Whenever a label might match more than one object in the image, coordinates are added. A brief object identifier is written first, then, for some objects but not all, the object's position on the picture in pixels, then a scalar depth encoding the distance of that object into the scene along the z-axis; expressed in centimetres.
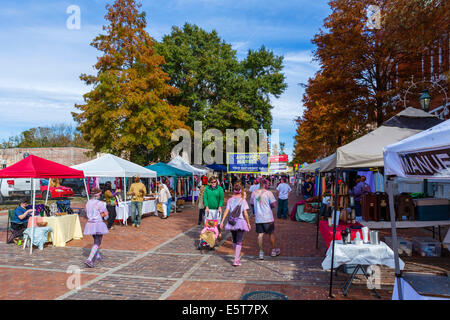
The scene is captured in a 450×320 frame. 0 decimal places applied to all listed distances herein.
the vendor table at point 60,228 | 908
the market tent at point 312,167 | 1803
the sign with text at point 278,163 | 4221
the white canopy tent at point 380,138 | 586
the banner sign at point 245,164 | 3045
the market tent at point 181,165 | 2030
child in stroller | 844
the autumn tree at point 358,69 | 1334
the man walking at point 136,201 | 1241
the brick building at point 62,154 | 4434
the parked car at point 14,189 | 2170
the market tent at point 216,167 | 3108
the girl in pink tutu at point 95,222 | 683
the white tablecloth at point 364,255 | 514
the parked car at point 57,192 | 2192
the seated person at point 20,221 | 930
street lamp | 868
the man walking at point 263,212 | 726
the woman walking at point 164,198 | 1481
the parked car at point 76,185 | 2654
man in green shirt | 894
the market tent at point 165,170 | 1770
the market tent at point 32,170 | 884
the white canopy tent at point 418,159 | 289
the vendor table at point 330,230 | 579
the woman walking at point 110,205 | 1145
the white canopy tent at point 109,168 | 1321
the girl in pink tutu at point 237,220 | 693
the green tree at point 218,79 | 3112
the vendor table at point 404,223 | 716
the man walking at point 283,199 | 1372
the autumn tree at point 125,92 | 2095
